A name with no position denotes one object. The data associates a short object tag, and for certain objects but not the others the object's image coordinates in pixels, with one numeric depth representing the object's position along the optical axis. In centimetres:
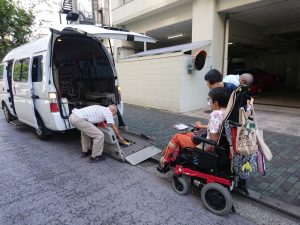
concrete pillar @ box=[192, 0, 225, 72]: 783
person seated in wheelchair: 264
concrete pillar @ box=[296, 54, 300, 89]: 1532
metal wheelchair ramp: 393
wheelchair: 246
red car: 1225
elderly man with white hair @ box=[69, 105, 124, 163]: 390
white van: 430
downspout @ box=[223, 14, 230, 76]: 824
